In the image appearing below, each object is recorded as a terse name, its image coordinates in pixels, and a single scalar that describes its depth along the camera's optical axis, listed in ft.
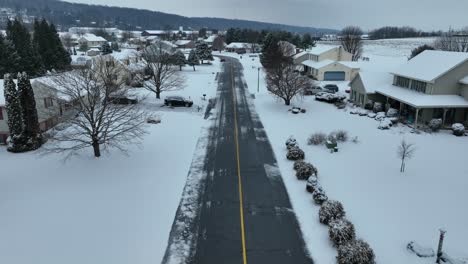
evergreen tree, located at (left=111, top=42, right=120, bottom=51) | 447.34
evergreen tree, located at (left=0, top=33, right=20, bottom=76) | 182.61
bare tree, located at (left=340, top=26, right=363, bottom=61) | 303.27
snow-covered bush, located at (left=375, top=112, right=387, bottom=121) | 122.23
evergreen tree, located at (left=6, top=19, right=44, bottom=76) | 197.47
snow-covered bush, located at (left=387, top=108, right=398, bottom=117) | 123.95
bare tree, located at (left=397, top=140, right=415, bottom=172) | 77.93
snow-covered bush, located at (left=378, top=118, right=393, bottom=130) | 111.65
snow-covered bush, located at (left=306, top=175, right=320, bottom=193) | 66.64
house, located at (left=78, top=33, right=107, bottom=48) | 474.08
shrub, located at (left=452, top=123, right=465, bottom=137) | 103.35
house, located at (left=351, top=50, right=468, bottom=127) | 112.57
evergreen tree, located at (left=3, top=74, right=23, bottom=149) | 92.89
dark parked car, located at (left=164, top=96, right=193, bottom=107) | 149.79
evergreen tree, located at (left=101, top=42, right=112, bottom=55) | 348.79
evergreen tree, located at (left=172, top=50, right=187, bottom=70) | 245.67
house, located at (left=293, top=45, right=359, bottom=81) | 213.87
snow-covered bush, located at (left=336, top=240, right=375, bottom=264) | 44.73
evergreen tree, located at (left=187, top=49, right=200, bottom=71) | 277.85
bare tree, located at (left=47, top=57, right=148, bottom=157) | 83.61
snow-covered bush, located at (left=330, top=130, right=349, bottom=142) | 99.91
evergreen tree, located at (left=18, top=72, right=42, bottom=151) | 94.02
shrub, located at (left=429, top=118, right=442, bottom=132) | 107.24
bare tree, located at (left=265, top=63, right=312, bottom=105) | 146.53
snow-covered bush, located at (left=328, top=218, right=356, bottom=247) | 49.80
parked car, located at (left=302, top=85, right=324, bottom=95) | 170.38
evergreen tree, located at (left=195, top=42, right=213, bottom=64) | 310.65
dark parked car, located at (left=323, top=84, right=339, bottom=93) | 180.77
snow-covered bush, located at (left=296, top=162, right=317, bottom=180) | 73.51
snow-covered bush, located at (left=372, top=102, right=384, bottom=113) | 132.57
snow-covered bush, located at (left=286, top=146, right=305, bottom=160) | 85.13
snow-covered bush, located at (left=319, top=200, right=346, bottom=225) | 55.67
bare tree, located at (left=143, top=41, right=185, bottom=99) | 165.27
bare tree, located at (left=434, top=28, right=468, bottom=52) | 247.07
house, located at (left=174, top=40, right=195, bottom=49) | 521.24
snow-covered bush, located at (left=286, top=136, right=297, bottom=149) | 92.26
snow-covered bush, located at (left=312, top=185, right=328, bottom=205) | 62.39
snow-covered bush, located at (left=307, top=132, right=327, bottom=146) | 97.86
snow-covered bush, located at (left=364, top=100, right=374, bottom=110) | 137.51
